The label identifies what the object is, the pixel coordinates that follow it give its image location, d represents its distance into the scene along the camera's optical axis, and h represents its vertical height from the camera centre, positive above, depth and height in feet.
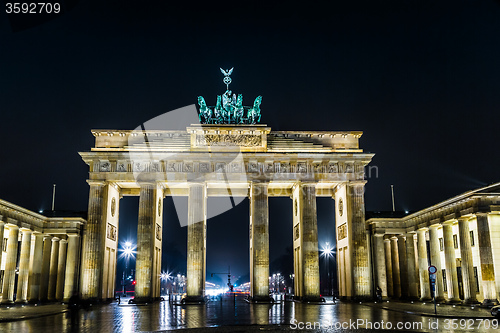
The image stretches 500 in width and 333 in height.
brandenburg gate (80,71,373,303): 146.41 +28.42
